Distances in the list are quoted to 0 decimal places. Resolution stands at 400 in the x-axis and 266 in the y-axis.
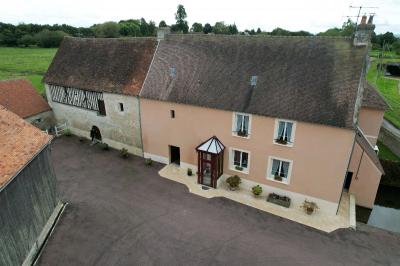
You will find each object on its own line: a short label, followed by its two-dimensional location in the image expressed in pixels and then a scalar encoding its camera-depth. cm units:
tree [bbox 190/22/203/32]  9900
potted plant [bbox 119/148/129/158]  2322
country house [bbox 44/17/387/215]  1570
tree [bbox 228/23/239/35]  10187
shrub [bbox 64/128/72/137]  2725
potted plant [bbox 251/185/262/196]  1778
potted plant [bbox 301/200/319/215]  1634
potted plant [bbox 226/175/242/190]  1836
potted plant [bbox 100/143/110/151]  2458
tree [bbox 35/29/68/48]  9775
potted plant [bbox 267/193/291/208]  1722
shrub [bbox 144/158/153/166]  2208
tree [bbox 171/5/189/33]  10402
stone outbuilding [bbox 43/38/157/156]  2250
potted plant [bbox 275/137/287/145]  1659
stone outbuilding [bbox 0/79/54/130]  2550
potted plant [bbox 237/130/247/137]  1780
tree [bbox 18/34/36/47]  9775
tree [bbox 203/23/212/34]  9162
